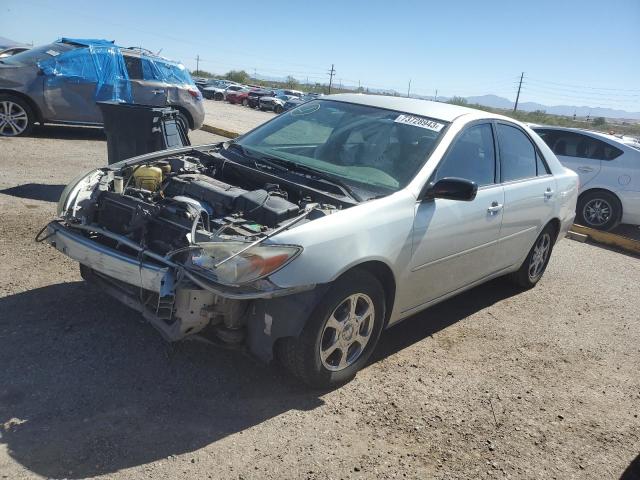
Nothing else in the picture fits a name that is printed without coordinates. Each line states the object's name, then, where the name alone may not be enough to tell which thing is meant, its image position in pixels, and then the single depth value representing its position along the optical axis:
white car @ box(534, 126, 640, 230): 8.95
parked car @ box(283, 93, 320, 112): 39.72
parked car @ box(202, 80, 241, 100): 43.22
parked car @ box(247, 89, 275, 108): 39.21
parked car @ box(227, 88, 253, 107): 41.06
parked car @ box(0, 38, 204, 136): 9.59
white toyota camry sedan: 2.94
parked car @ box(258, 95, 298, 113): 38.31
